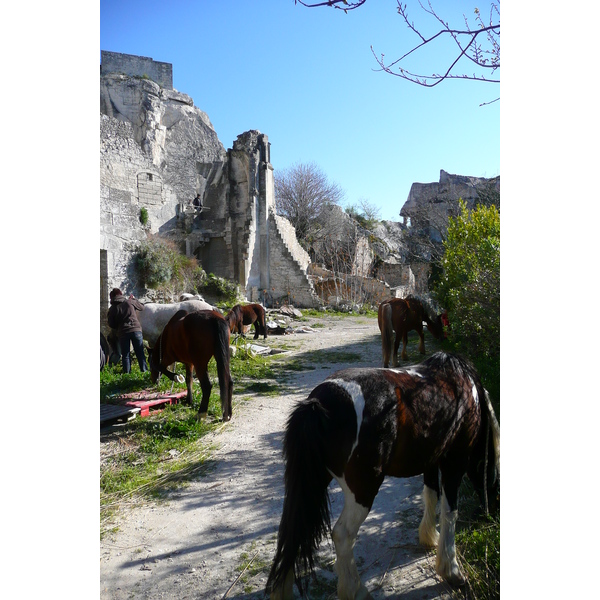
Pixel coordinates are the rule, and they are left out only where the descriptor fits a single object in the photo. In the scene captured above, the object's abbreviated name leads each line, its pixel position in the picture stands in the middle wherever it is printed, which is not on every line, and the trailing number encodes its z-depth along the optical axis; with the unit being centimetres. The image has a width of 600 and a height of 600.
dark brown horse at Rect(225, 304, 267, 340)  841
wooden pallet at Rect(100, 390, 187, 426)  425
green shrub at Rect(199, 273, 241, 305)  1545
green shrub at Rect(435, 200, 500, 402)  492
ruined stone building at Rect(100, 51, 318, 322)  932
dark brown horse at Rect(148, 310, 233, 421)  430
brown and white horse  178
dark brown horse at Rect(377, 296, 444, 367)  647
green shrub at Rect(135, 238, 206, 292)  962
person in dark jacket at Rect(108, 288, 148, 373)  607
